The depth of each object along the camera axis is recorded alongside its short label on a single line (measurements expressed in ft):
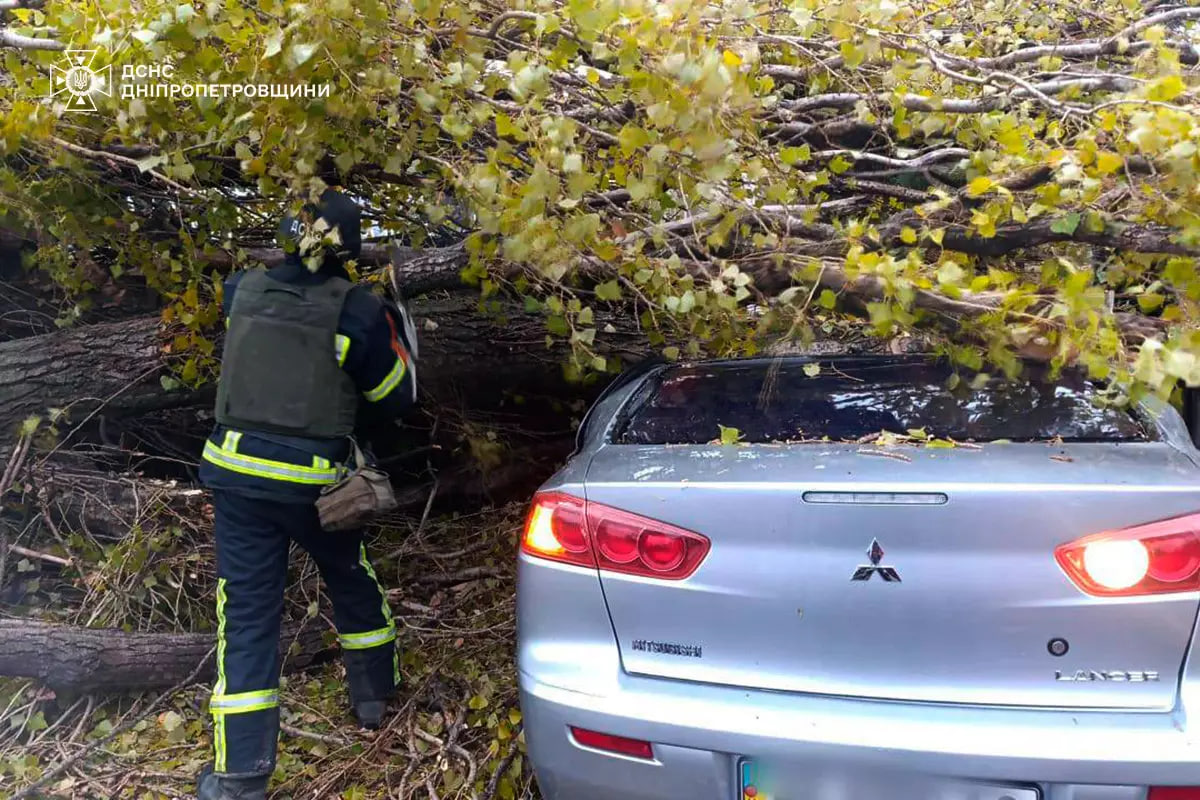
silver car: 5.58
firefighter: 8.95
